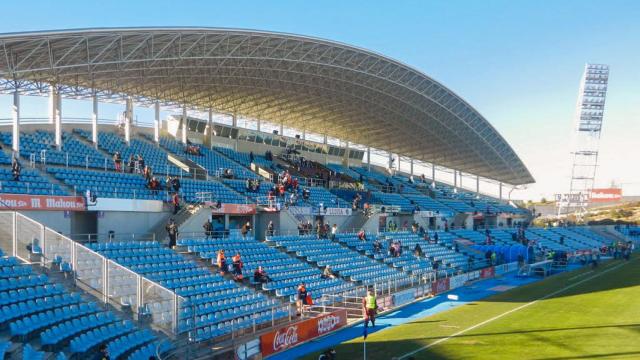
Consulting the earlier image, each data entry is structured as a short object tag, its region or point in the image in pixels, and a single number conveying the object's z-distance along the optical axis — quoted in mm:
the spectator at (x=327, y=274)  28778
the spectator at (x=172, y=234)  24669
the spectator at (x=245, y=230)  30241
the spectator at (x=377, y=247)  36438
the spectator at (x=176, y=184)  30172
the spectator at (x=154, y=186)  29689
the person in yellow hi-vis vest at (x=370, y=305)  19641
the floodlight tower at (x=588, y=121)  72250
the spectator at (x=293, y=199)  37666
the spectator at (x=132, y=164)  32562
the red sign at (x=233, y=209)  29931
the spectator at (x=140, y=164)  32688
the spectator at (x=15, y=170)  23609
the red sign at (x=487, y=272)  38625
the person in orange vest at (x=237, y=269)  24141
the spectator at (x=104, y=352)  12992
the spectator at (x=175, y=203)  28609
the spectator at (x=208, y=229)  27719
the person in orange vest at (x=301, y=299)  22766
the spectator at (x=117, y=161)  31875
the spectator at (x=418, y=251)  39250
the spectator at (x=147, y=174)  30511
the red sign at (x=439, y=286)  31536
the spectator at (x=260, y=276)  24547
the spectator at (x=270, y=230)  32250
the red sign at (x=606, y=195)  109625
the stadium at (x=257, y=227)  17391
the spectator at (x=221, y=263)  24172
